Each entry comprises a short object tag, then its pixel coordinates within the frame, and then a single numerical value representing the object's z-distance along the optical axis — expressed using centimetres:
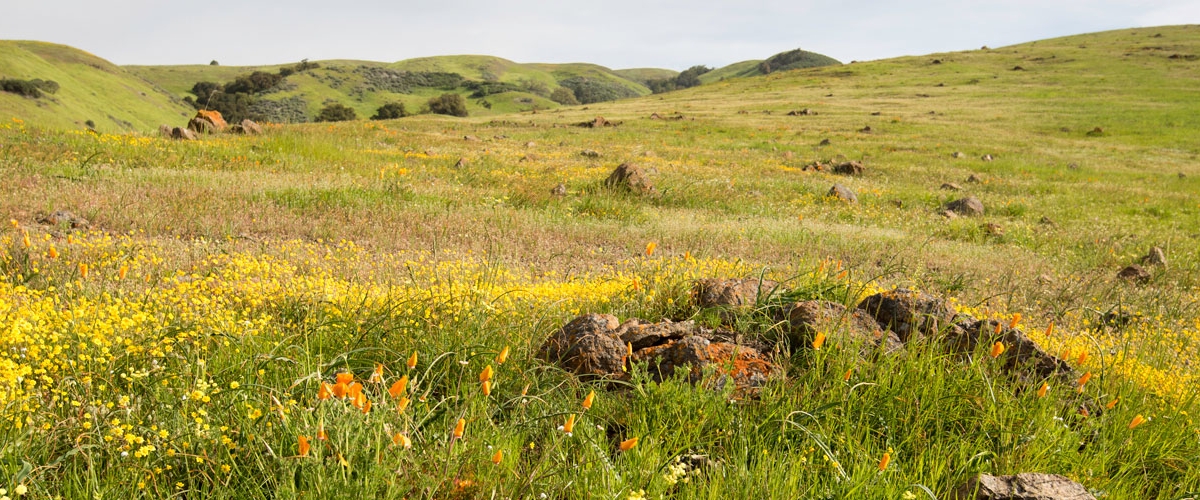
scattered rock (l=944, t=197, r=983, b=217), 1480
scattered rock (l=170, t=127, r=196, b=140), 1617
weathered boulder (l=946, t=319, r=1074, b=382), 386
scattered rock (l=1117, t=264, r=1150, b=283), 897
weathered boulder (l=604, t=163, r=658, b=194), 1374
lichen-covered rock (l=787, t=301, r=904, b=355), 381
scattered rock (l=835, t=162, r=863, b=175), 2140
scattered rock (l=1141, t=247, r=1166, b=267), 975
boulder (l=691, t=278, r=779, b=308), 454
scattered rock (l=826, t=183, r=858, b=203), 1552
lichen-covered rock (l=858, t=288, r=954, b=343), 425
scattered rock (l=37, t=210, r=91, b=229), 716
